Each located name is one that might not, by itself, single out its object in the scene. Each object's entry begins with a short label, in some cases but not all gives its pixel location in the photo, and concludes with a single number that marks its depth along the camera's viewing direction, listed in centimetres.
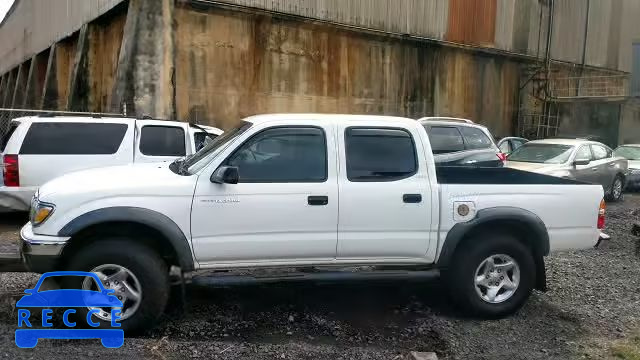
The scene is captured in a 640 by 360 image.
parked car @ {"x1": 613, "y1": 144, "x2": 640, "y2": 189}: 1627
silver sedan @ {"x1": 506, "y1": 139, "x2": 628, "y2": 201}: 1217
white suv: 812
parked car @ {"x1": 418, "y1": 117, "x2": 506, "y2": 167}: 1070
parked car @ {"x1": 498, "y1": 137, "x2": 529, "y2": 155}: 1753
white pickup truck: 439
